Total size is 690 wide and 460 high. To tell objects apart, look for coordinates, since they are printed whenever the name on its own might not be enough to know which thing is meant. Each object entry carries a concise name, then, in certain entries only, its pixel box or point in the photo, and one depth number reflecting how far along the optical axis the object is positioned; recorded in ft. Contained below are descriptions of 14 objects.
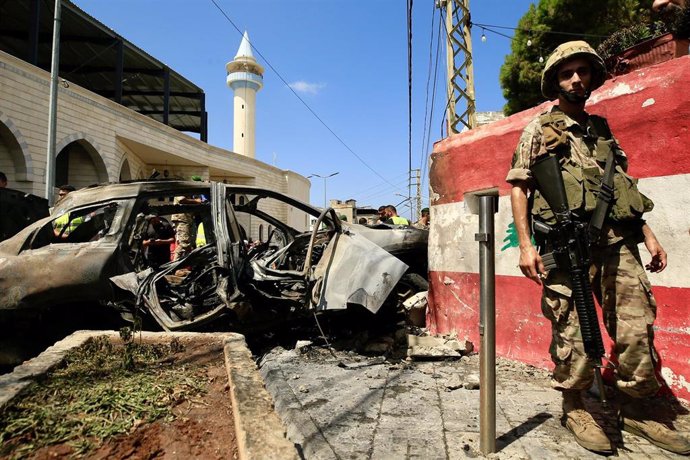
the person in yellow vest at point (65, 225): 12.01
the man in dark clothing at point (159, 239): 18.69
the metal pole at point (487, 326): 5.96
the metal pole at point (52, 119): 27.27
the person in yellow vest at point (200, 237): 18.76
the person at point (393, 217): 27.10
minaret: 90.07
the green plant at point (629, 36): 16.67
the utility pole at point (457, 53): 38.11
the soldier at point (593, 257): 6.13
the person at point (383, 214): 30.32
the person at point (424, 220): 26.28
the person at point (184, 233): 19.58
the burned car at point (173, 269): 10.45
